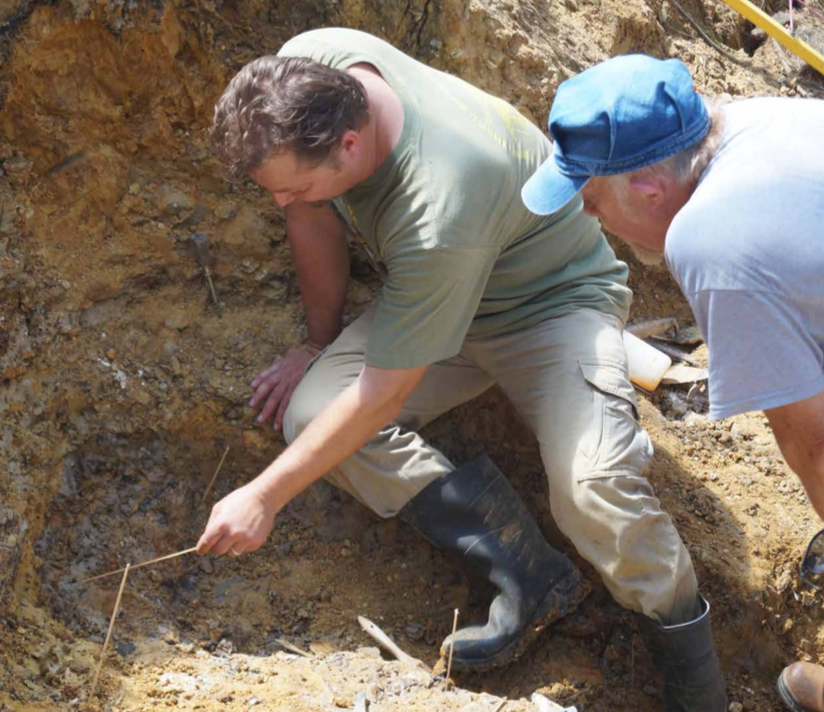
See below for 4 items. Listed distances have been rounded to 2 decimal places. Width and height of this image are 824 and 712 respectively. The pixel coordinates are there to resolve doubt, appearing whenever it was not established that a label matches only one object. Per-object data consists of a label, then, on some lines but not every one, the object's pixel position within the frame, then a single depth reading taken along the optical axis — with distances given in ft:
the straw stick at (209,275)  11.11
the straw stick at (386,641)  9.56
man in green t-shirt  8.14
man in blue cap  6.44
